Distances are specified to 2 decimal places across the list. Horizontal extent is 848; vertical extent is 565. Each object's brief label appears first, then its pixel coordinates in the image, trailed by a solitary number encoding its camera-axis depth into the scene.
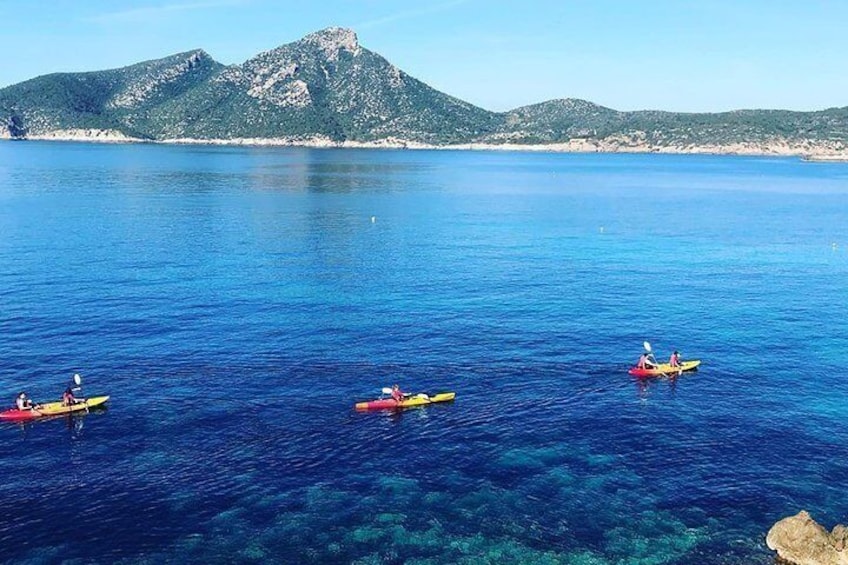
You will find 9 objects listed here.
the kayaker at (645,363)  73.31
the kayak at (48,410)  59.16
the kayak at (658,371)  73.06
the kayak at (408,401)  63.19
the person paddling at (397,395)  63.78
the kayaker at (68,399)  60.40
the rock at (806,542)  41.25
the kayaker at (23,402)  59.16
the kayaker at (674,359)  73.97
